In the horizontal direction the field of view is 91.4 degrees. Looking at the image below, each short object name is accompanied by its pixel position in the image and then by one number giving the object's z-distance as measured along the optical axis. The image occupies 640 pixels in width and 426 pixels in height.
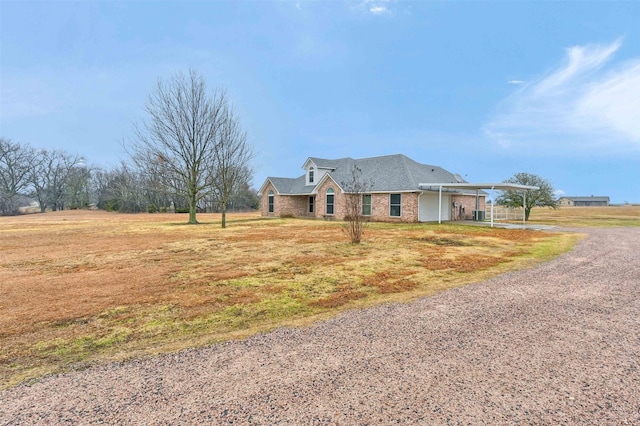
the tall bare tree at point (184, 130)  25.44
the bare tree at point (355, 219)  12.00
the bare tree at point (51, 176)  53.50
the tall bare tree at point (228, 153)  23.86
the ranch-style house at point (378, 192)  23.14
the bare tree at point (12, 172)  48.69
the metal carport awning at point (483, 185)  18.62
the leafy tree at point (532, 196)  27.67
